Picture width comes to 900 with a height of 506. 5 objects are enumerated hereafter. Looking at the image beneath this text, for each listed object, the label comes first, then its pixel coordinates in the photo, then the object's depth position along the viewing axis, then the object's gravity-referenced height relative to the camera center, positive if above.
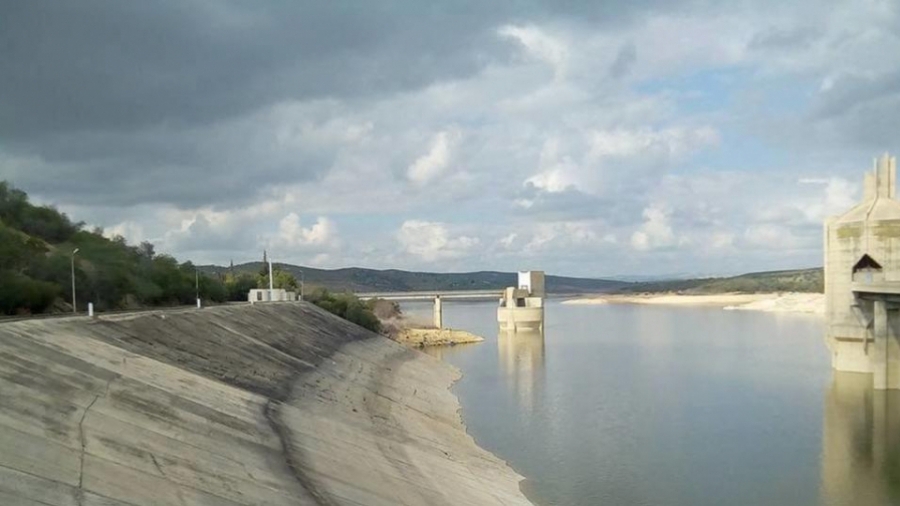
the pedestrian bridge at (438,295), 110.69 -2.69
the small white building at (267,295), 68.62 -1.38
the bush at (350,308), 76.94 -2.99
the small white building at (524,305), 100.94 -3.68
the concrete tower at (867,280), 43.91 -0.36
